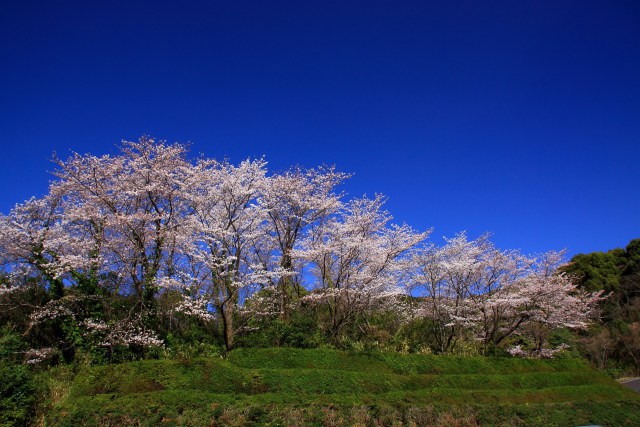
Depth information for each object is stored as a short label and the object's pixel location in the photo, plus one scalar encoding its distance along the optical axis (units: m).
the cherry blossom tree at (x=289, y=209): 16.39
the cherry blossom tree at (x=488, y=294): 18.22
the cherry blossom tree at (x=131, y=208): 12.73
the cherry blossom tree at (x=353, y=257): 15.65
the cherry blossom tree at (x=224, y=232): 13.98
